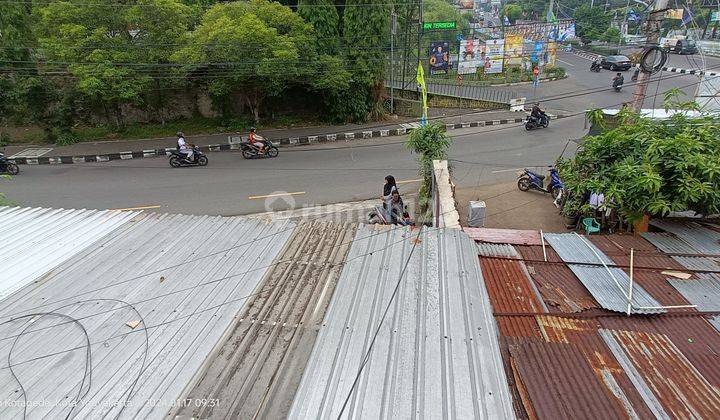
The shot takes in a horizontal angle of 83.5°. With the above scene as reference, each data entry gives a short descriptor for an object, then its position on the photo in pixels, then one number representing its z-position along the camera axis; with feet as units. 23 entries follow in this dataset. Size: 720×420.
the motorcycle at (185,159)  46.52
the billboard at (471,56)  90.33
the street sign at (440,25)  80.64
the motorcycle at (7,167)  43.68
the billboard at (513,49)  93.67
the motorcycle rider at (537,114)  57.06
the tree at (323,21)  55.47
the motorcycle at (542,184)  32.50
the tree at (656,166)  15.98
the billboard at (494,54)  91.81
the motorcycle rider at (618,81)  74.54
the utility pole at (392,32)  58.44
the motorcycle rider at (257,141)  48.78
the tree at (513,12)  229.04
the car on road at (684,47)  100.58
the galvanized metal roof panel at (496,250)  15.25
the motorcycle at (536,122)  57.31
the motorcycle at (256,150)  49.55
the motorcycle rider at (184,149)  45.73
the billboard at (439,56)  82.38
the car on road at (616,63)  92.17
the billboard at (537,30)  95.66
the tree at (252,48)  47.62
